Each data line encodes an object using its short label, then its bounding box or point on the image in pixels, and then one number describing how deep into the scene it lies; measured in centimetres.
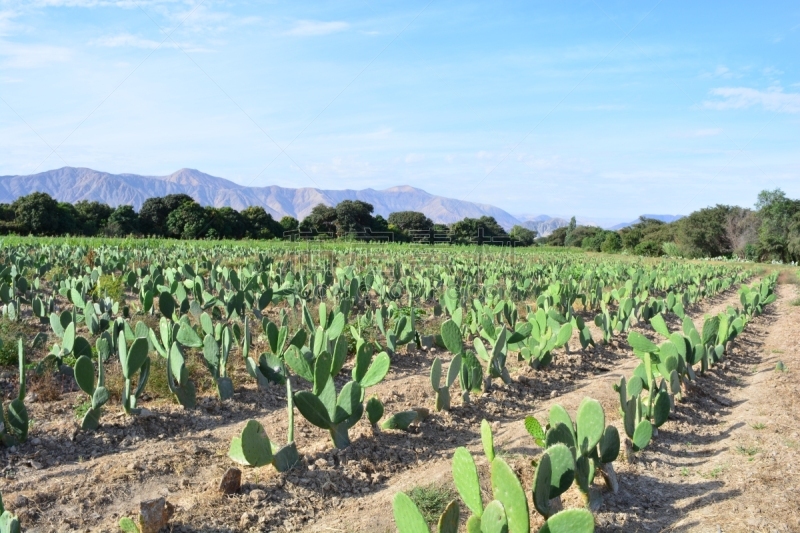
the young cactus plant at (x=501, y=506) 189
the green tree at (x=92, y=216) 3216
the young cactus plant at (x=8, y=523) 193
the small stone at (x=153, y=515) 240
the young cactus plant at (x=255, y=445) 279
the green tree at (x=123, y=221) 3081
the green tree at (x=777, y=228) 4044
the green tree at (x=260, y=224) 3638
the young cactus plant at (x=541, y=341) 496
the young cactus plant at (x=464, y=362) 414
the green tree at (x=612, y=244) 4225
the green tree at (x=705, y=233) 4209
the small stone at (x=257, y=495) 277
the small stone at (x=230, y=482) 278
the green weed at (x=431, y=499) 266
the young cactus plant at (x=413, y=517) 187
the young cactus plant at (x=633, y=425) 311
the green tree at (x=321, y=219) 3900
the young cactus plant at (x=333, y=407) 311
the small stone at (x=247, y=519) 258
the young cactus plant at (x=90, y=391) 343
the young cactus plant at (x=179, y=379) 385
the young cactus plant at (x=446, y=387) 392
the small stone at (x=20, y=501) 262
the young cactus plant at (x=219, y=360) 411
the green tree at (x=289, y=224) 3847
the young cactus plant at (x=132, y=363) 359
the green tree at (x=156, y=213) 3566
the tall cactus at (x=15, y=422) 322
